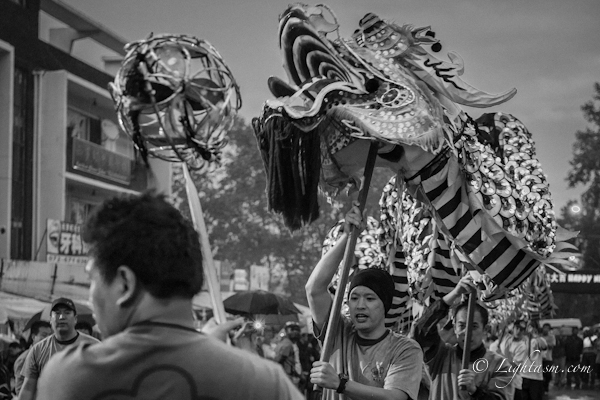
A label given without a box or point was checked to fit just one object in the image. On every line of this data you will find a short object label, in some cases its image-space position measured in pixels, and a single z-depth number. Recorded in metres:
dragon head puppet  4.30
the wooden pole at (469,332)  5.49
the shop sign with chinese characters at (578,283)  25.00
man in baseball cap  5.95
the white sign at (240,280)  28.11
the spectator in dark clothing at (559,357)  24.28
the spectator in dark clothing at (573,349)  23.14
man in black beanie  4.29
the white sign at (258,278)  30.02
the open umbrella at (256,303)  15.17
